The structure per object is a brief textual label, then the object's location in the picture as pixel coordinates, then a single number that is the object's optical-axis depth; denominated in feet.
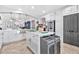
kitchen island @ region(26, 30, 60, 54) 3.74
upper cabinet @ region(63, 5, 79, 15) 4.51
